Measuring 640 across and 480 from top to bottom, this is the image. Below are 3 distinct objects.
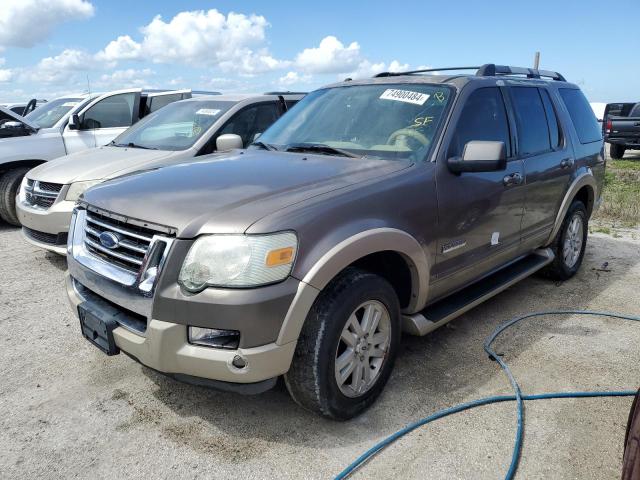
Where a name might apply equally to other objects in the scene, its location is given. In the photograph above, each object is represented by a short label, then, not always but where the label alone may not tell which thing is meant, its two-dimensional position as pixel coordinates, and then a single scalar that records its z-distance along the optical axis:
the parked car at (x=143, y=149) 5.09
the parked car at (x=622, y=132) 14.88
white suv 6.93
